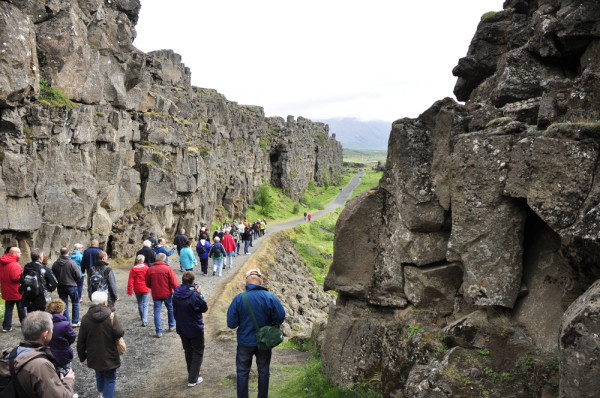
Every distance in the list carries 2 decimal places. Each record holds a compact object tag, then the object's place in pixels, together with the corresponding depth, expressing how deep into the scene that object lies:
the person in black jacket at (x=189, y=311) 11.39
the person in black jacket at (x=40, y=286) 13.55
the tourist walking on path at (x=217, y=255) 27.99
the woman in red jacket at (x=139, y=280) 16.02
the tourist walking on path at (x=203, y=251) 27.95
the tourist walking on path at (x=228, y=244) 31.37
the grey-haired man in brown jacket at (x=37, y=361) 5.89
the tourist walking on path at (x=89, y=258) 17.53
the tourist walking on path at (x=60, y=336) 8.99
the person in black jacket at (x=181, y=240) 27.56
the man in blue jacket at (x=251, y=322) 9.78
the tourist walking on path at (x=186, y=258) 23.33
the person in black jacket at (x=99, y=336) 9.55
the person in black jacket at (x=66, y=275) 15.14
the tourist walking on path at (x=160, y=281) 15.20
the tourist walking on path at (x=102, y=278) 14.14
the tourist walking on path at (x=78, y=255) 18.28
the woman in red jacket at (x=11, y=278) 14.34
